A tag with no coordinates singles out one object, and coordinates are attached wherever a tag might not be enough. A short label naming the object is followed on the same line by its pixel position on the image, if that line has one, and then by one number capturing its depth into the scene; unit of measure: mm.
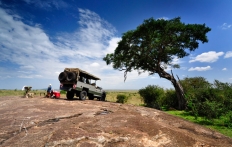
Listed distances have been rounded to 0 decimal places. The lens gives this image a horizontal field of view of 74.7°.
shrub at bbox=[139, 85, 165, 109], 21453
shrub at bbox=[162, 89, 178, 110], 21567
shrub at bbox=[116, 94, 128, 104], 23594
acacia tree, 18109
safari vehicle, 14665
